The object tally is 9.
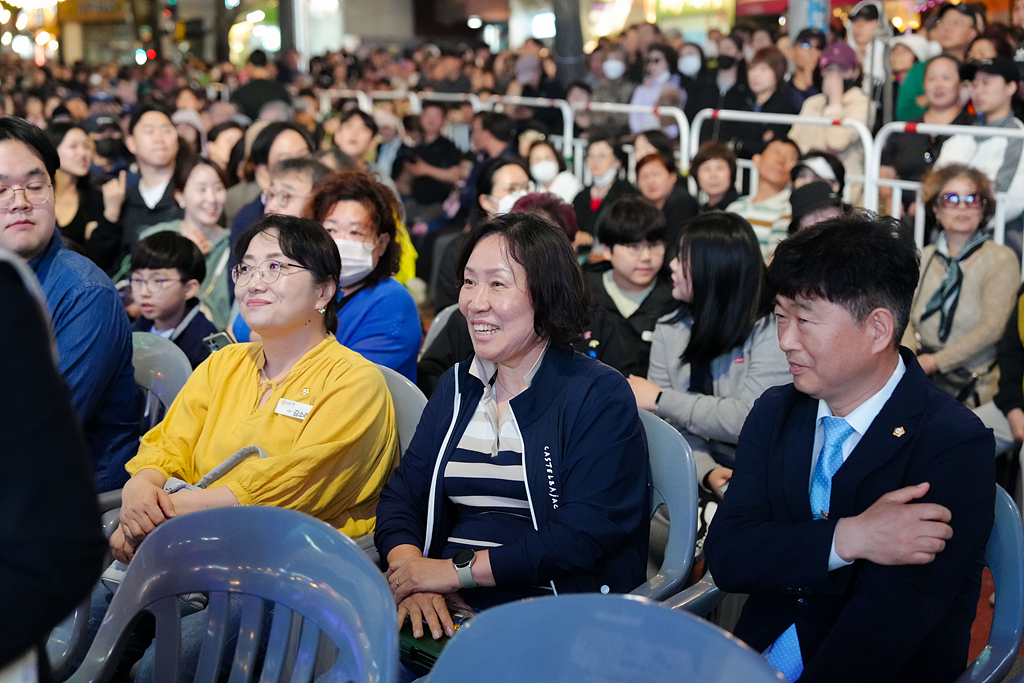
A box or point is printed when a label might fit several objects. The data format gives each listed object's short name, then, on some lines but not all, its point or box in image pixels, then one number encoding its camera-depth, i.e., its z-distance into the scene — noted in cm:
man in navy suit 160
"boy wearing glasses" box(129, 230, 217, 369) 330
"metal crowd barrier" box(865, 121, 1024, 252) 420
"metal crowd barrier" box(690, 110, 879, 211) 469
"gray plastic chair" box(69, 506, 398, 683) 134
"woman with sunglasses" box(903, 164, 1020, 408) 354
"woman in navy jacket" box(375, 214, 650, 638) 191
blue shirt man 219
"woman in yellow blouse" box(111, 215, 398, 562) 211
